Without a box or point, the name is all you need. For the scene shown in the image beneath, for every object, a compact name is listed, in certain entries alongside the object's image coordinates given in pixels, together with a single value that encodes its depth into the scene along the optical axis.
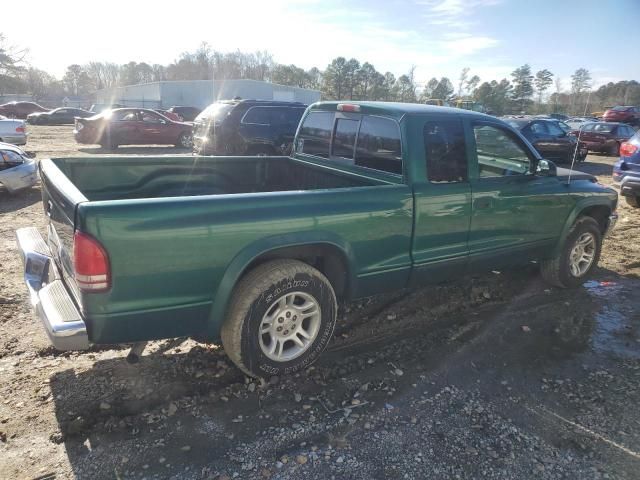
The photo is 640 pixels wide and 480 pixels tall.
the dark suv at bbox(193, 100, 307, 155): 11.14
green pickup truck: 2.52
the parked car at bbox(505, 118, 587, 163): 14.53
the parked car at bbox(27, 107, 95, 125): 32.50
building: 56.97
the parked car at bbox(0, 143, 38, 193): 8.20
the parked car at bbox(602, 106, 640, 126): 30.55
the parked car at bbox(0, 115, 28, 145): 14.19
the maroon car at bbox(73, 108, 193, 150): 16.78
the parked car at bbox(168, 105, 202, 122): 34.53
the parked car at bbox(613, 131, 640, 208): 8.26
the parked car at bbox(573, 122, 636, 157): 18.25
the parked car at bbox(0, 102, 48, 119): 35.09
